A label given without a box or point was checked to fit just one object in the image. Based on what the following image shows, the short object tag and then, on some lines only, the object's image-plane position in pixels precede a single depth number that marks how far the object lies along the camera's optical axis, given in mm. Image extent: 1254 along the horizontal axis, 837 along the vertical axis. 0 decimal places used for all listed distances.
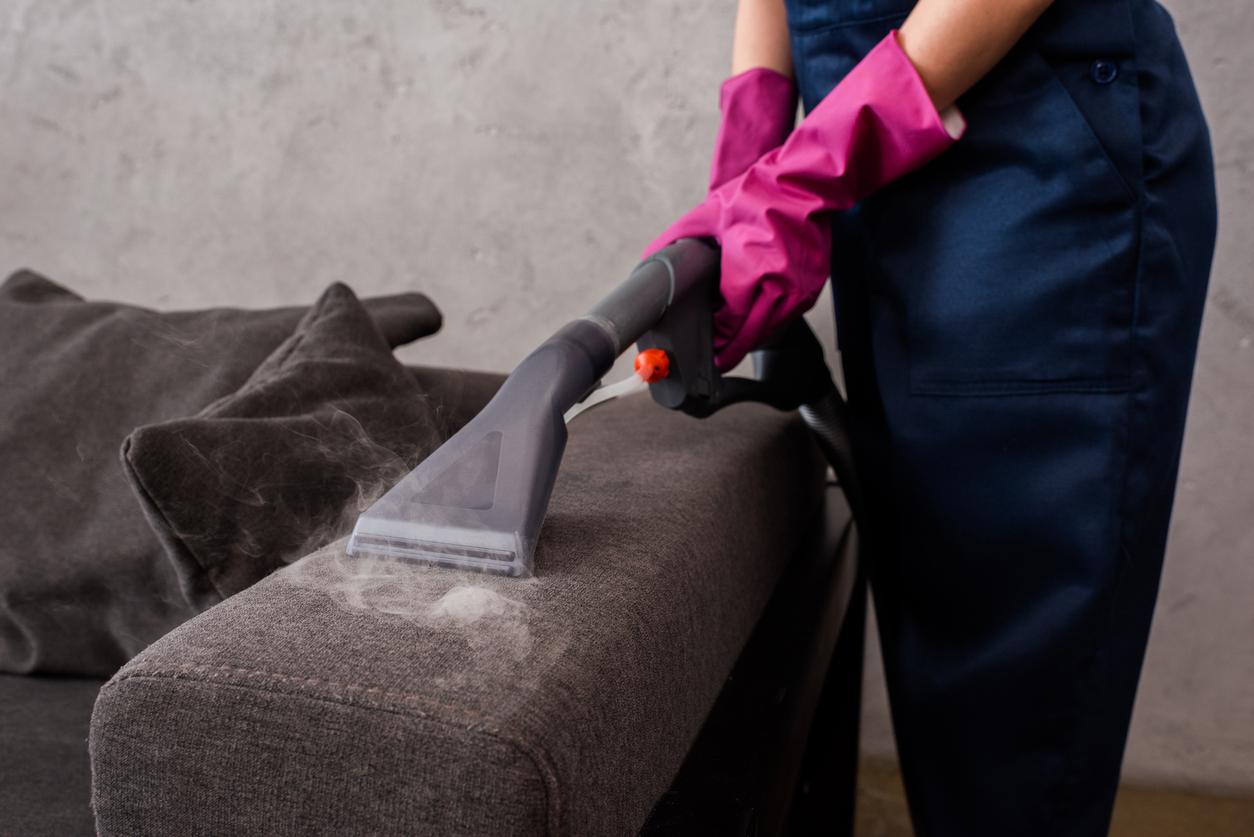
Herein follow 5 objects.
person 951
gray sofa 502
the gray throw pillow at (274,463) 867
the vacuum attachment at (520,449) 680
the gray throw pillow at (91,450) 1063
